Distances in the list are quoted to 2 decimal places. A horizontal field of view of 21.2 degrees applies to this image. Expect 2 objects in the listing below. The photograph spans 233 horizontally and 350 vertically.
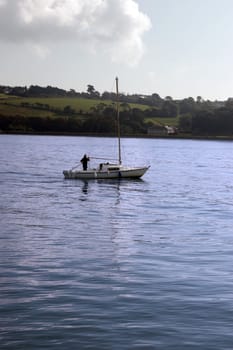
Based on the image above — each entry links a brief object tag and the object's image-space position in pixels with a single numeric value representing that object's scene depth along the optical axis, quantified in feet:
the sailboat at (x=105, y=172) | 242.37
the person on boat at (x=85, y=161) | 243.23
